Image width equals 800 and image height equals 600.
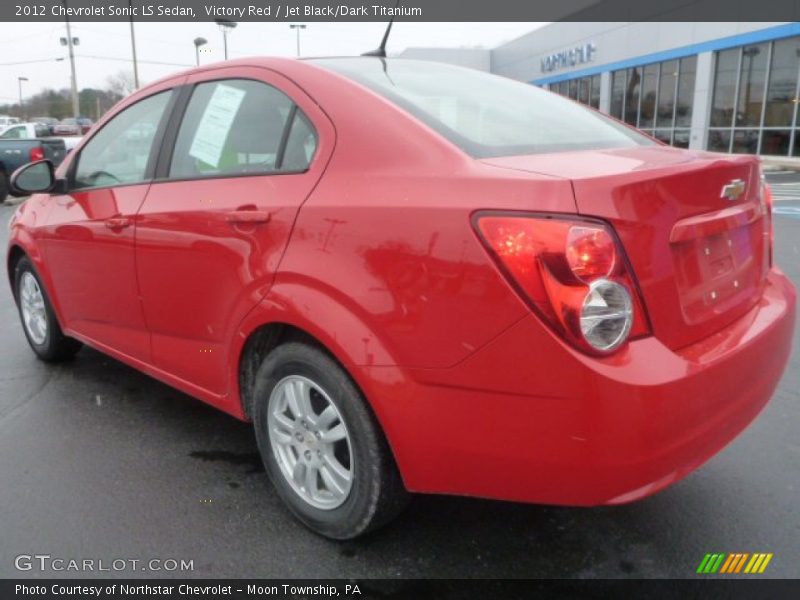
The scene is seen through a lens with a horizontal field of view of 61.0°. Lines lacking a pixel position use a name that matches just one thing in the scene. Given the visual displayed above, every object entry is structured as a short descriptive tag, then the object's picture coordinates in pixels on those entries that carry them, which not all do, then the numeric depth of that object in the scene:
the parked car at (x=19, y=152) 13.42
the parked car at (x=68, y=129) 38.41
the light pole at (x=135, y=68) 37.83
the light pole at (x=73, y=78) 41.34
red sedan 1.78
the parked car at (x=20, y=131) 22.60
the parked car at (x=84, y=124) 40.28
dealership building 18.97
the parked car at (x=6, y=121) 51.22
